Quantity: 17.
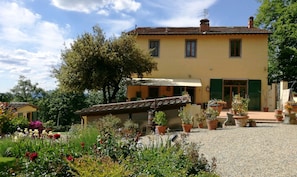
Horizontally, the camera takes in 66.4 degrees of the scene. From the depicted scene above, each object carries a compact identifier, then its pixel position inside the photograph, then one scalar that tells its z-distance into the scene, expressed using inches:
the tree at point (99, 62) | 772.8
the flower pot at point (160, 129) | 513.8
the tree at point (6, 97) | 1311.6
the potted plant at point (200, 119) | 565.1
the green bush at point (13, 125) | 416.2
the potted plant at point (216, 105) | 643.8
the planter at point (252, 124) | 542.2
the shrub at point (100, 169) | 139.0
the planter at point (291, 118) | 574.9
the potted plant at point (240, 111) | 540.0
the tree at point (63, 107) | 1140.9
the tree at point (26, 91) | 1494.4
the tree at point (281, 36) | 1064.9
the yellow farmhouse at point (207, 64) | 891.2
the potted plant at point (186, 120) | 507.3
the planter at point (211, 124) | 528.9
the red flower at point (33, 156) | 165.7
